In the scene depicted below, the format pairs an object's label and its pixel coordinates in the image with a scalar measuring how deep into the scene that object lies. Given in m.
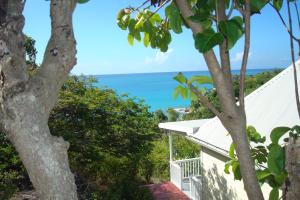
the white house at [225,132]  7.66
